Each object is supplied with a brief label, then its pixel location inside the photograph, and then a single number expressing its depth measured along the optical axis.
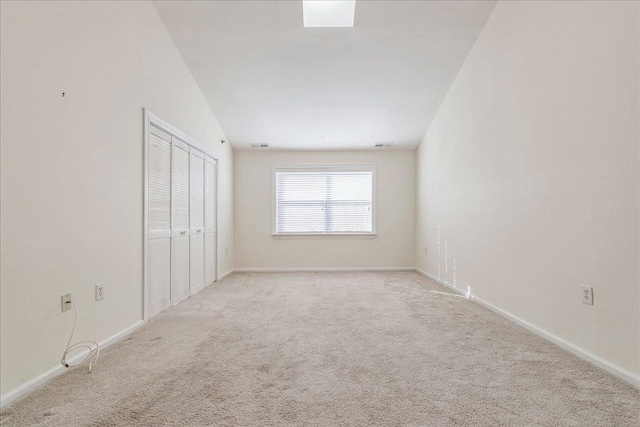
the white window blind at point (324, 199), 6.41
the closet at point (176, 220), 3.31
